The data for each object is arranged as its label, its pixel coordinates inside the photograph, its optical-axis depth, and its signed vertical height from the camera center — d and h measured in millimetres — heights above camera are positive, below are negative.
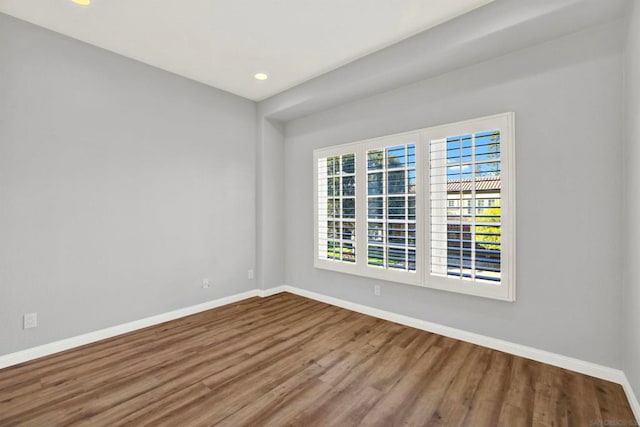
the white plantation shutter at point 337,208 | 3650 +37
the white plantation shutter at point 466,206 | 2570 +32
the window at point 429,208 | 2551 +25
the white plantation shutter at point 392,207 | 3096 +34
